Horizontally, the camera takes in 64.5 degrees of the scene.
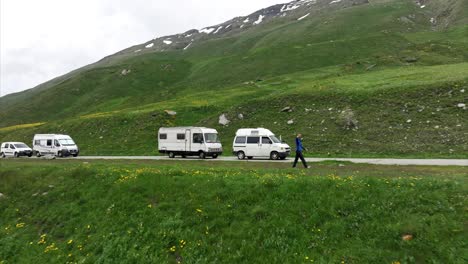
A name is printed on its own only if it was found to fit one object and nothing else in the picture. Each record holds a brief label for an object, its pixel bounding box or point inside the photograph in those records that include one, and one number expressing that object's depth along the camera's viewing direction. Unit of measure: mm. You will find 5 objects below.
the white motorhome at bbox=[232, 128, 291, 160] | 36062
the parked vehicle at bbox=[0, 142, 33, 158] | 53719
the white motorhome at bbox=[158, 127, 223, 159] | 40594
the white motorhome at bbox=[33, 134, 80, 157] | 48875
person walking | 25223
